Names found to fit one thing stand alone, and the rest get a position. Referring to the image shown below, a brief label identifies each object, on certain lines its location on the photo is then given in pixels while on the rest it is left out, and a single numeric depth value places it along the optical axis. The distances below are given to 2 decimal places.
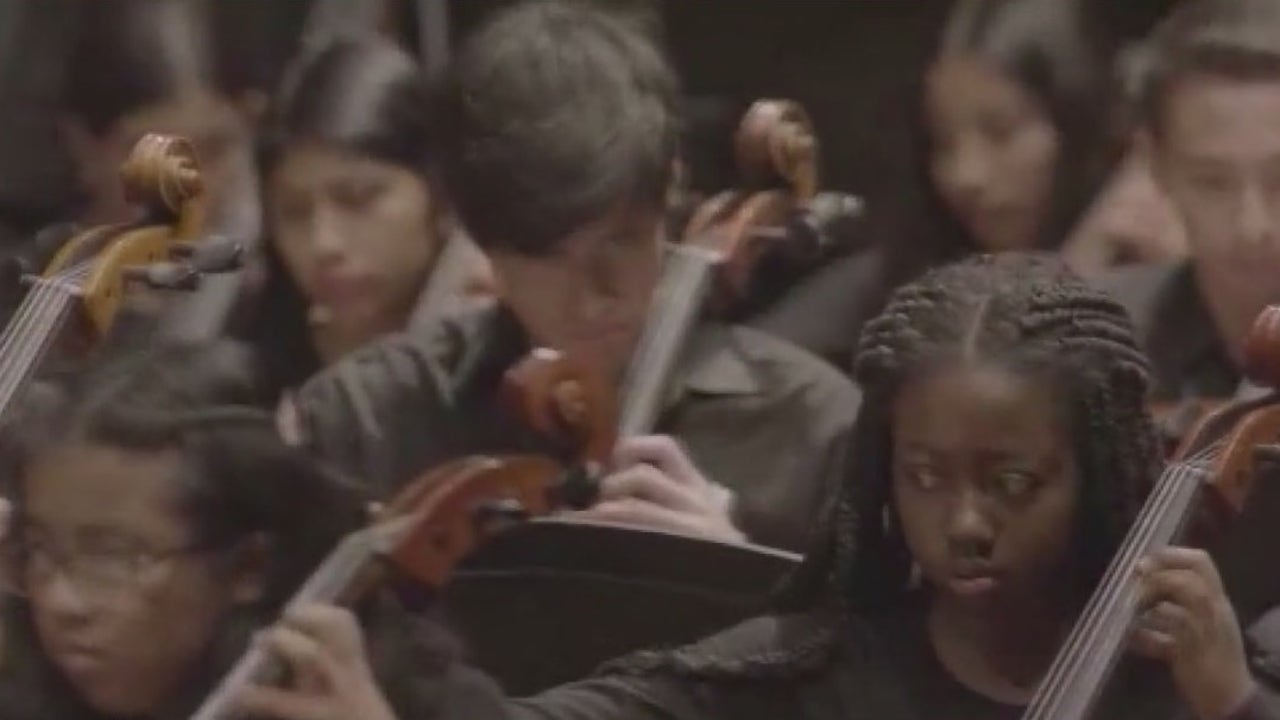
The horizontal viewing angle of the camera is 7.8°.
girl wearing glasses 7.45
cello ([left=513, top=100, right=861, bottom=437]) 8.00
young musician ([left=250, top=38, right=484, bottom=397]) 8.48
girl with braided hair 7.30
